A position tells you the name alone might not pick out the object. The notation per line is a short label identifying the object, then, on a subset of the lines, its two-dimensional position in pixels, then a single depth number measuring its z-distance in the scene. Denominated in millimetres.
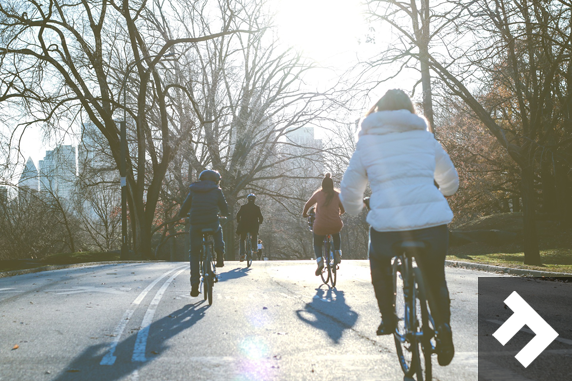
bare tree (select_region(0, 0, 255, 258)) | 22266
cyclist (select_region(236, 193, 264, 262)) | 16969
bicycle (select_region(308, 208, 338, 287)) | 10388
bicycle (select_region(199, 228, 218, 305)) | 8359
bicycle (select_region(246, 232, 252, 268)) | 16641
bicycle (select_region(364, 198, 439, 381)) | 3752
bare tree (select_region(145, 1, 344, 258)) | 29609
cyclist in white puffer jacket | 3734
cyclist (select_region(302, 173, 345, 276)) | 10148
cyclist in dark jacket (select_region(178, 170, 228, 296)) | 8594
